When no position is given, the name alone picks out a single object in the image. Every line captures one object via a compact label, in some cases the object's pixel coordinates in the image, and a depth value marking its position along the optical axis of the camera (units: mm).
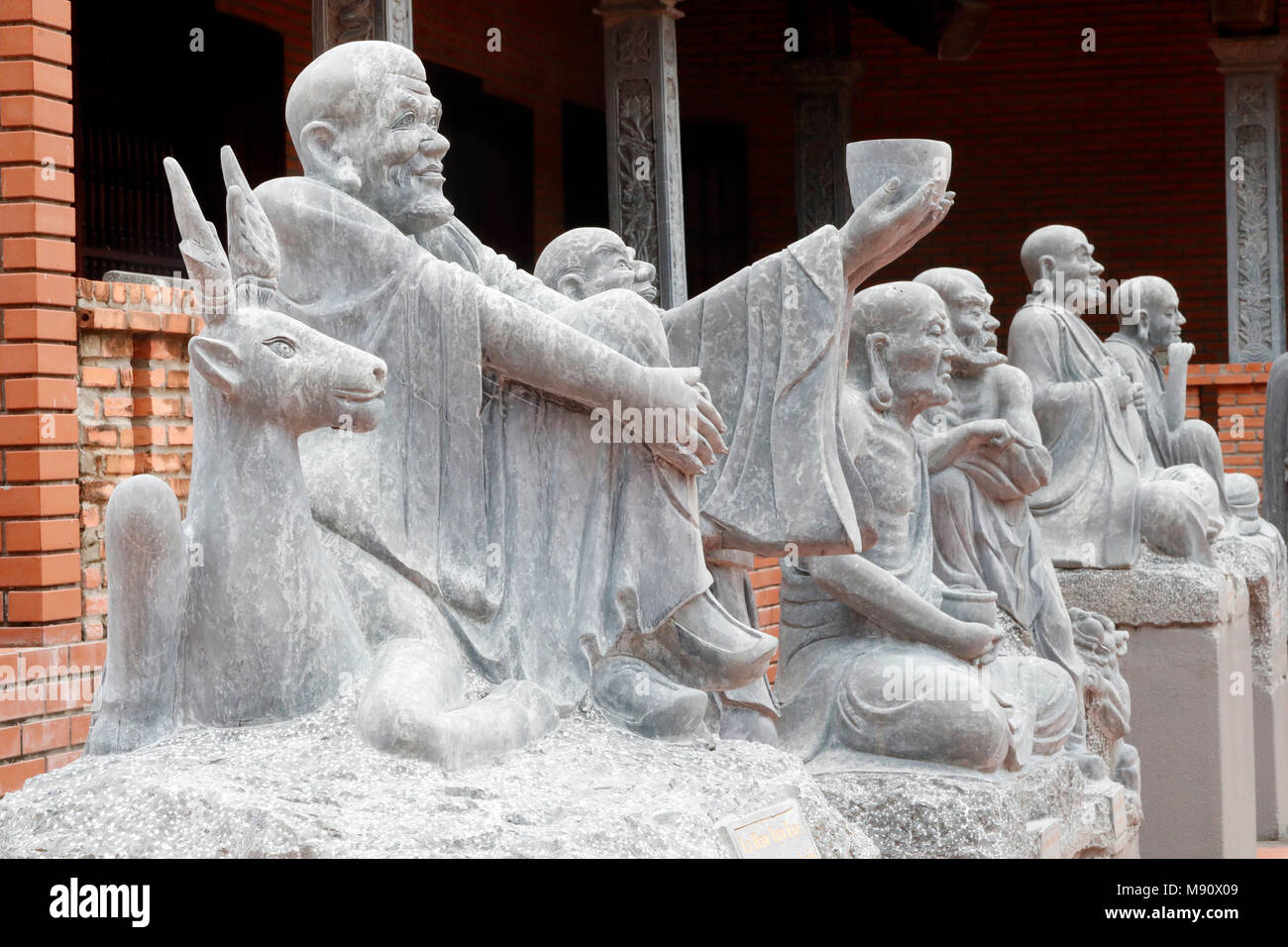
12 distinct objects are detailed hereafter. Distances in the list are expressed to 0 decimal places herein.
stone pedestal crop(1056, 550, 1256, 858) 6926
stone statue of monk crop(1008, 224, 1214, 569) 6922
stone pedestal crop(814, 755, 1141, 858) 4328
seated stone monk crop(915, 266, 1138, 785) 5297
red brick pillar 5070
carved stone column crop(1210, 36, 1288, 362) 12180
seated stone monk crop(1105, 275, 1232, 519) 7777
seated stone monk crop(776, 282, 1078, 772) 4488
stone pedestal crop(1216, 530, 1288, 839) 8281
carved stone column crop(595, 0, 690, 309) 9344
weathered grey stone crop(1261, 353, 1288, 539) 9266
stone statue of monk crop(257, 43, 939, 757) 3451
